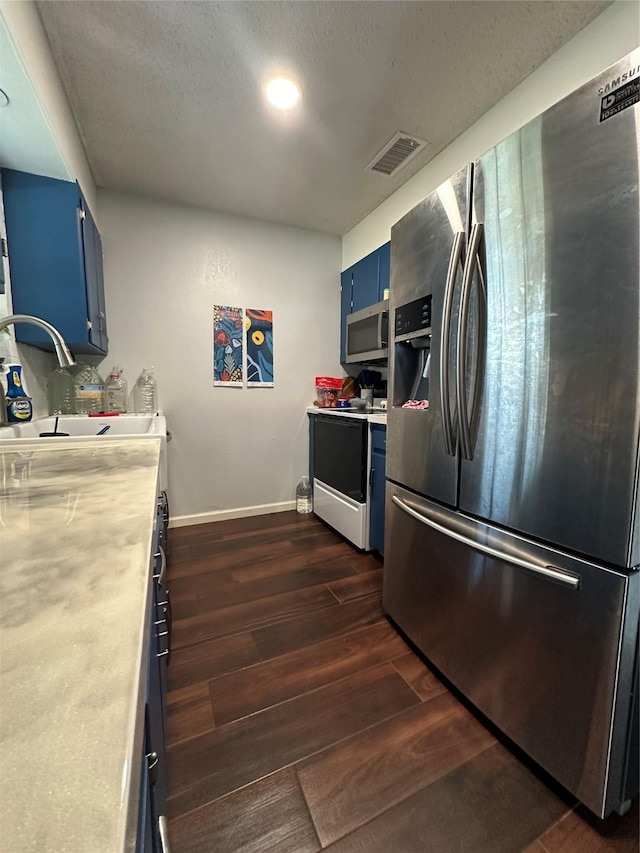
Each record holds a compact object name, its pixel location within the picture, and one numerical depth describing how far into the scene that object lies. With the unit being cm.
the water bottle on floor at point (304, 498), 306
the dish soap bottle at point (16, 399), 147
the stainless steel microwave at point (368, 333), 248
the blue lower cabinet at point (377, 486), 206
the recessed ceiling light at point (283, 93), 157
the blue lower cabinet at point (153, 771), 38
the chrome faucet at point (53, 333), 109
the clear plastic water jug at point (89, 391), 219
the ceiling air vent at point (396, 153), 194
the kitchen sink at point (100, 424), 173
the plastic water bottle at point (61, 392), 215
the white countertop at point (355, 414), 208
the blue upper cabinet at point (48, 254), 167
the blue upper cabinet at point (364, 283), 255
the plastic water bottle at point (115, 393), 240
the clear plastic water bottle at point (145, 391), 253
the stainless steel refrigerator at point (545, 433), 77
